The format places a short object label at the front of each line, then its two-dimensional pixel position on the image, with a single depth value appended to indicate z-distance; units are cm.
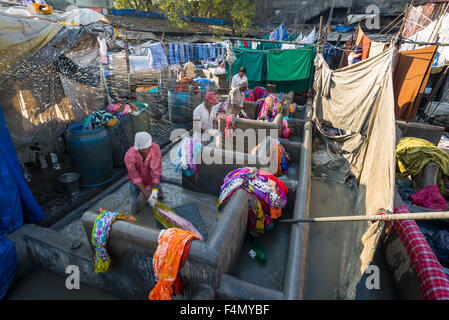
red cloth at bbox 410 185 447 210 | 431
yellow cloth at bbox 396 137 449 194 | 519
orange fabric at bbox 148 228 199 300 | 208
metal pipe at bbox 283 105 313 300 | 240
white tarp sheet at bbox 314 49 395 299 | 278
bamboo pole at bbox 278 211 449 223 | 155
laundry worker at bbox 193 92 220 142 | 541
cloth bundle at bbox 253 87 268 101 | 904
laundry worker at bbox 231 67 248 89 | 754
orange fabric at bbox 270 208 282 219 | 338
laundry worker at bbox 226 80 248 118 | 646
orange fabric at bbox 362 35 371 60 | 825
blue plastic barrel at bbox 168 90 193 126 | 791
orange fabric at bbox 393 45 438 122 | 501
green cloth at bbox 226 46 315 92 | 991
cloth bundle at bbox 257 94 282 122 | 704
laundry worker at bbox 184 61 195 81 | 875
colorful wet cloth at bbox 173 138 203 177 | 427
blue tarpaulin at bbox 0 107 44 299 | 267
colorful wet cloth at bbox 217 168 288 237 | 334
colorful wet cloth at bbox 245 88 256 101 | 838
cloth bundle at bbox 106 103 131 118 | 537
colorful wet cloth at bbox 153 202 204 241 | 317
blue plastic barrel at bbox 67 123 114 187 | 449
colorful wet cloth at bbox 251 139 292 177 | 487
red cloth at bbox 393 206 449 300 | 223
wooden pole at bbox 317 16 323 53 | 891
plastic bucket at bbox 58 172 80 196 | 436
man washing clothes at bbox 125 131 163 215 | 350
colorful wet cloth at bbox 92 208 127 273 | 244
